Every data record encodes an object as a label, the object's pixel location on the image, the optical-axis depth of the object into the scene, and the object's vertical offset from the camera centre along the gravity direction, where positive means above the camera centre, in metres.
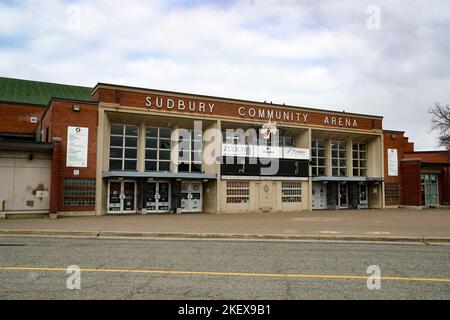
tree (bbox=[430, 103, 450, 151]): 35.09 +6.52
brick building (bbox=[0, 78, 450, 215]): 20.66 +2.16
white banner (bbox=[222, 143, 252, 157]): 25.12 +2.84
